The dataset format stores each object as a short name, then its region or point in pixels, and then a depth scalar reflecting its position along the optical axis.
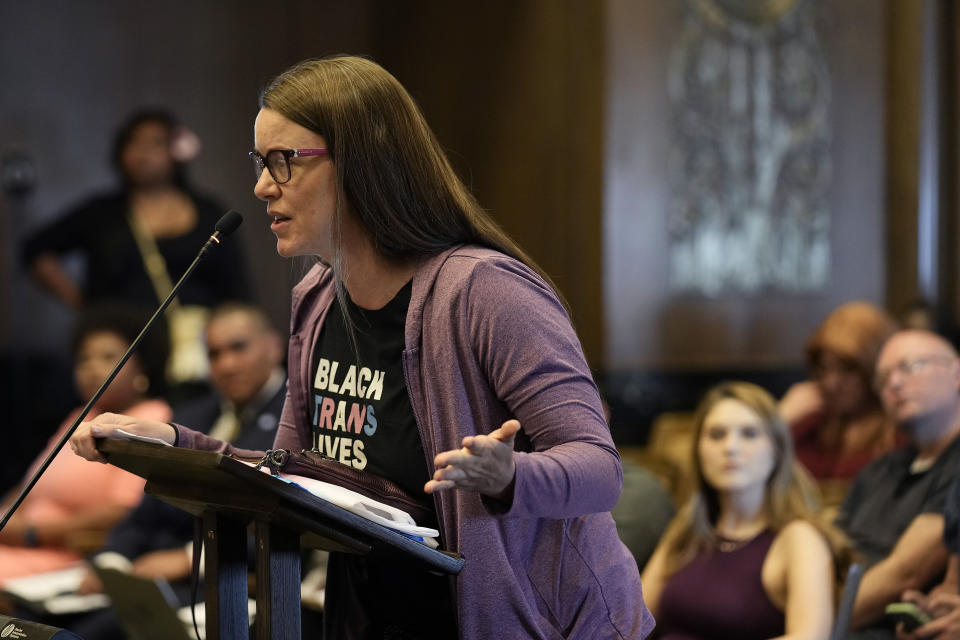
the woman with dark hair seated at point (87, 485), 7.84
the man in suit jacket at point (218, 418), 7.33
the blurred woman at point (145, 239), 10.37
